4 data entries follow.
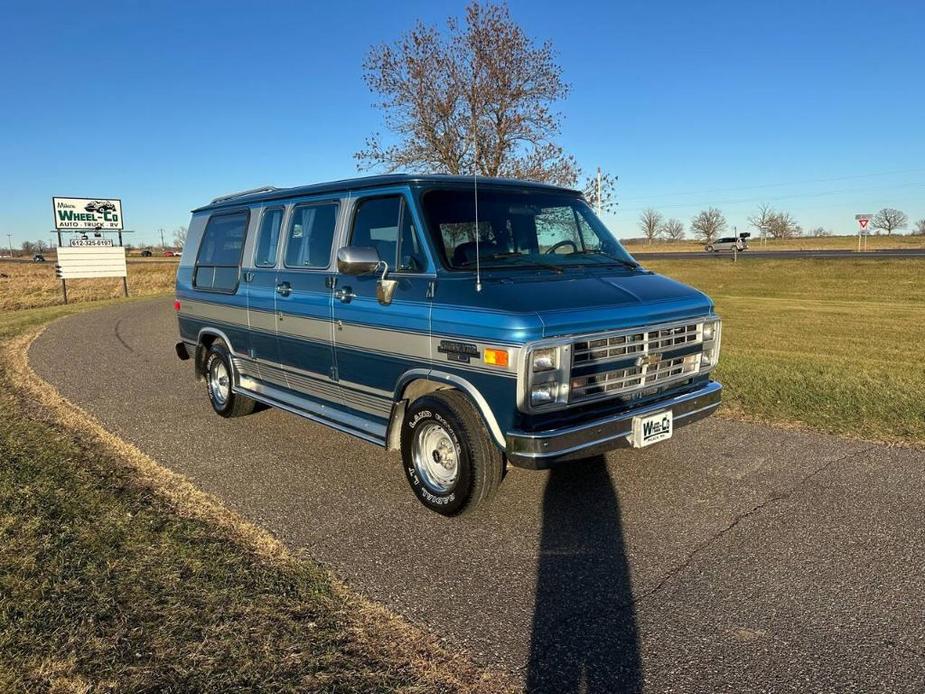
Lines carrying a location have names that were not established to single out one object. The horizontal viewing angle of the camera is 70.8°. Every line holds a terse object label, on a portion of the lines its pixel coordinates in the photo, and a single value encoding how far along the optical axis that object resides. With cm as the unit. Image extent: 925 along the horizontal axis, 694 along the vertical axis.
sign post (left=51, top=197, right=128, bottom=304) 2481
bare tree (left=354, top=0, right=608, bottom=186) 1611
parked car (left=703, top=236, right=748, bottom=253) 5408
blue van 383
